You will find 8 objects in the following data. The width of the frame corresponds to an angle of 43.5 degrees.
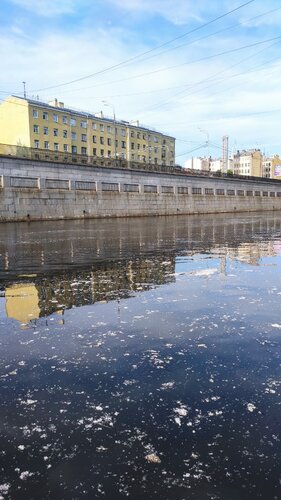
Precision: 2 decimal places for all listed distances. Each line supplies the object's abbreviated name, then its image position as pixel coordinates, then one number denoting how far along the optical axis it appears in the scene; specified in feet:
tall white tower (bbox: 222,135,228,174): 228.63
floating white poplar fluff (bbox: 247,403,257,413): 8.99
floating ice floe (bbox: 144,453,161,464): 7.20
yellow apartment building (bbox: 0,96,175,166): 226.58
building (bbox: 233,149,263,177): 452.35
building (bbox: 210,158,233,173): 520.22
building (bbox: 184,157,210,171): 466.95
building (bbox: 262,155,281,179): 489.95
